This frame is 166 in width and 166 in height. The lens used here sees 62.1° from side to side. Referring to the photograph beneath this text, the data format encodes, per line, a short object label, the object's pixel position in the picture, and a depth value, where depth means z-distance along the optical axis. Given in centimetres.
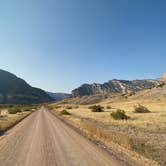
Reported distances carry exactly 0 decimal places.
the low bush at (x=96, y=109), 3520
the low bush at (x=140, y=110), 2653
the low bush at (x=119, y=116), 1976
